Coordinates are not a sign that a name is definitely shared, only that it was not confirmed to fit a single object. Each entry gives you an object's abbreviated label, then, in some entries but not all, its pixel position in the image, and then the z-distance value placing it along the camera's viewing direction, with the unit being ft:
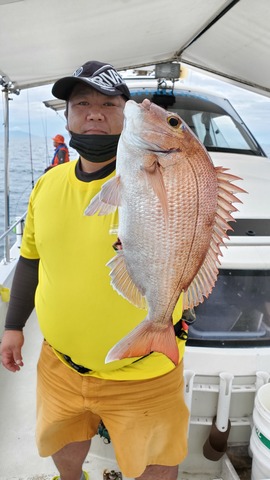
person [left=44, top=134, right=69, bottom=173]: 29.44
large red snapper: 3.64
